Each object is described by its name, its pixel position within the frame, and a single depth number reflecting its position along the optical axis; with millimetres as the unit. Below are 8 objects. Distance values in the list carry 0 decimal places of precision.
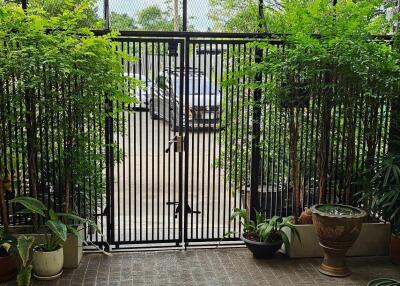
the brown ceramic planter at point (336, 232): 4164
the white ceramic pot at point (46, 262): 4047
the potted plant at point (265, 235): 4531
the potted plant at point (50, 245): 3953
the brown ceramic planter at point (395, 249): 4617
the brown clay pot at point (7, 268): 4025
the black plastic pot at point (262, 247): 4520
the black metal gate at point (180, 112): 4645
